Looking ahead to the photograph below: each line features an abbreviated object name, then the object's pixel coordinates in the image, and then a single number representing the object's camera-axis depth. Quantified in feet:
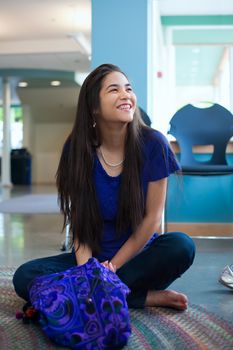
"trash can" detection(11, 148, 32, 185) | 45.78
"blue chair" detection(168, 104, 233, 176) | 11.30
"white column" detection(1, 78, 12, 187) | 35.76
